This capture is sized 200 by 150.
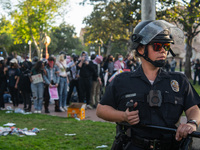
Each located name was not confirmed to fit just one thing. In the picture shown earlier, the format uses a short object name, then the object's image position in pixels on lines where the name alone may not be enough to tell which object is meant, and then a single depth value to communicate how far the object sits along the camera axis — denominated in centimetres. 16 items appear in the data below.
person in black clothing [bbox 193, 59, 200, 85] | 2239
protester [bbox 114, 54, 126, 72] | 1426
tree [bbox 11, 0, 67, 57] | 3434
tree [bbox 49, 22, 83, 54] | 7569
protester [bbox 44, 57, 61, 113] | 1102
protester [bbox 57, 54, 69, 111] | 1131
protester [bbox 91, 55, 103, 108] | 1249
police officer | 254
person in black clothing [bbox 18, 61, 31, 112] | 1109
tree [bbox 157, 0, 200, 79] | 1986
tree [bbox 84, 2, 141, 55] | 3403
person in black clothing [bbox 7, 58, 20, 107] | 1146
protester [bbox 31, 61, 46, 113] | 1072
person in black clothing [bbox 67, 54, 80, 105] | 1229
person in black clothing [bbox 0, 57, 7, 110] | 1161
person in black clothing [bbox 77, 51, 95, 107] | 1178
